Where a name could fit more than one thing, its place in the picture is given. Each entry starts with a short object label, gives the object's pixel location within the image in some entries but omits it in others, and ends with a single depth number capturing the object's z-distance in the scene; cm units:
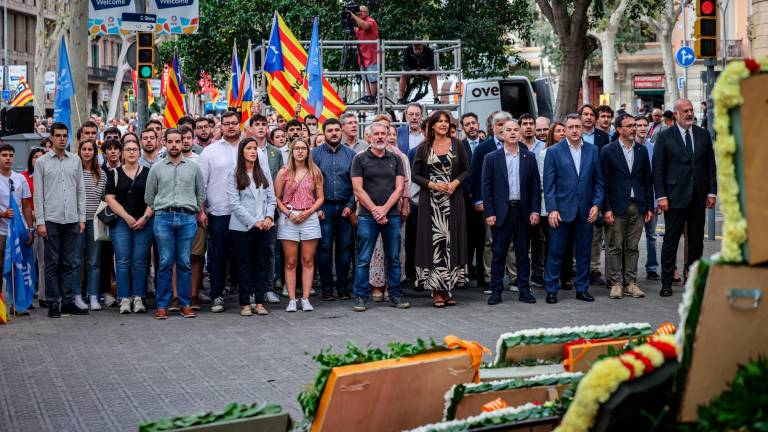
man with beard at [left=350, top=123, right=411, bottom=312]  1257
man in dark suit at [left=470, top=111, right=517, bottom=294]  1380
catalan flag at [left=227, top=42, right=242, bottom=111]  2433
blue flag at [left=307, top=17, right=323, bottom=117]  1717
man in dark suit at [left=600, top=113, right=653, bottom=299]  1328
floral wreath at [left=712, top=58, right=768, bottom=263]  384
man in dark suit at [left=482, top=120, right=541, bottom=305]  1279
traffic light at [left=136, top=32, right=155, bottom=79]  1872
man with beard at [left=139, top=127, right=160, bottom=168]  1300
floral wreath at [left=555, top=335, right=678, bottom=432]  383
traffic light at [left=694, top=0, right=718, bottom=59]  1761
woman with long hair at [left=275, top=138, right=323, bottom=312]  1251
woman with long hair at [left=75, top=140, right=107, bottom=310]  1276
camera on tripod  2003
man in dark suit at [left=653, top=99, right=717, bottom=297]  1265
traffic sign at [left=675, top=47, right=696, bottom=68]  3064
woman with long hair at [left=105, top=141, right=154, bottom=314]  1244
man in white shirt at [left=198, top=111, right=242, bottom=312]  1252
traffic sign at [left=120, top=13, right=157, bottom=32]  1847
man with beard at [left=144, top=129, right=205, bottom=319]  1211
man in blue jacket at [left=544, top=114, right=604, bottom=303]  1280
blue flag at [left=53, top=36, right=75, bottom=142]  1814
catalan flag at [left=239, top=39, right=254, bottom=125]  1978
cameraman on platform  1988
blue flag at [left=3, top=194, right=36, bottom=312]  1235
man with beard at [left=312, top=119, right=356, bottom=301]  1331
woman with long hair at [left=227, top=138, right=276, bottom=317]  1228
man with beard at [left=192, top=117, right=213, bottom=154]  1460
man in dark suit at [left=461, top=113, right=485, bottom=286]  1418
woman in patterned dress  1258
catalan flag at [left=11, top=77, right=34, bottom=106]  3391
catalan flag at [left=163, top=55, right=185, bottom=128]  1880
